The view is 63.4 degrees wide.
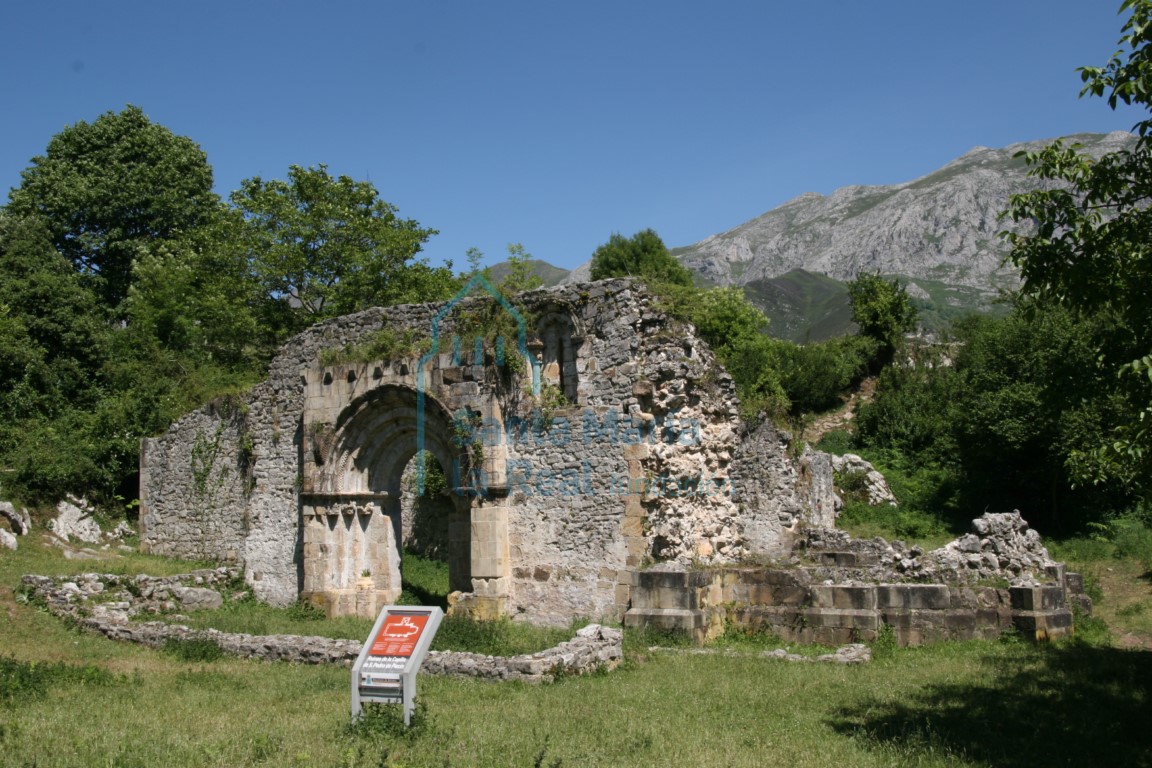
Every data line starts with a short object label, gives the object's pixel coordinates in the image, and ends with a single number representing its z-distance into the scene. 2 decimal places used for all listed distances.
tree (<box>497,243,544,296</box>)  31.92
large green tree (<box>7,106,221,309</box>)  31.75
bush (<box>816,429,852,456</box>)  30.81
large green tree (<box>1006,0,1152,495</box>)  7.17
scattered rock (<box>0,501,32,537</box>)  18.31
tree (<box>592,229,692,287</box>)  37.62
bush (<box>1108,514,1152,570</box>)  18.84
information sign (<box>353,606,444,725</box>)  7.09
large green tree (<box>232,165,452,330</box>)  27.30
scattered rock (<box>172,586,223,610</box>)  15.59
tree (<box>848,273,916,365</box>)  36.12
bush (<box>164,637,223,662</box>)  11.40
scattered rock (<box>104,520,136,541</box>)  20.47
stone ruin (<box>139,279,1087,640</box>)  13.22
